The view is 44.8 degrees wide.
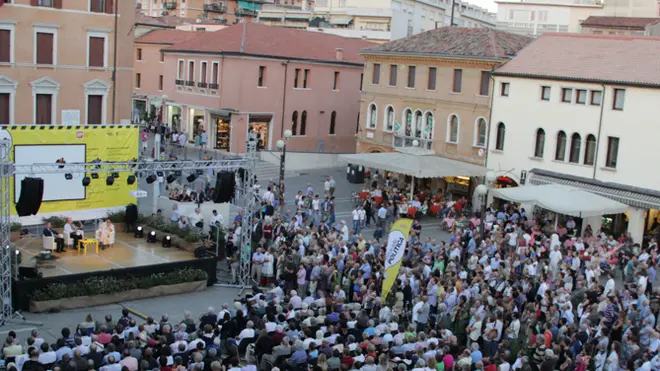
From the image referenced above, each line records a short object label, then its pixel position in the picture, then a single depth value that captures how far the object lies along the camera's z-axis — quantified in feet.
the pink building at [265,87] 166.50
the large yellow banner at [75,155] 96.17
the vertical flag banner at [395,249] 67.97
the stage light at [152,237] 94.12
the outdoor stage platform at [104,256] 80.99
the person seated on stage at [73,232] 89.68
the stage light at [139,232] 96.48
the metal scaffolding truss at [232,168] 79.00
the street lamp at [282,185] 114.01
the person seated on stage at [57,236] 87.35
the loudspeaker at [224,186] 86.69
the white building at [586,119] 107.24
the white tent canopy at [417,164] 120.06
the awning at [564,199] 96.02
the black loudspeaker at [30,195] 74.90
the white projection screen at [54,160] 95.96
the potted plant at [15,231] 91.98
